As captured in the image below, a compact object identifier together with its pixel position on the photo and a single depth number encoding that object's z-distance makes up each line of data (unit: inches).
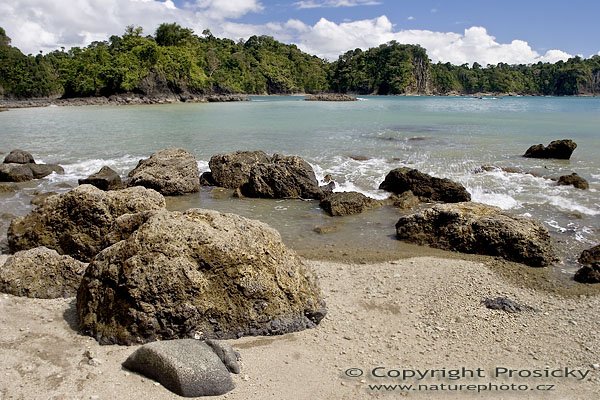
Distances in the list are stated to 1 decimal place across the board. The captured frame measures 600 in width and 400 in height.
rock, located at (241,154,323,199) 625.6
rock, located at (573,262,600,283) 345.1
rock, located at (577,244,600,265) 381.8
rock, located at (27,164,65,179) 760.3
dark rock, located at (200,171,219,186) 713.6
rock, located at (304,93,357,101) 4743.9
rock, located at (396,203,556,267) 392.5
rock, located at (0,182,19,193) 666.8
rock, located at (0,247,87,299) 294.7
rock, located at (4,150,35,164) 827.4
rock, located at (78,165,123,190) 673.6
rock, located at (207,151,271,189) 698.2
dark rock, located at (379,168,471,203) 612.4
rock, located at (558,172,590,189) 674.2
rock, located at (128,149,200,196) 645.3
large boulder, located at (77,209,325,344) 241.8
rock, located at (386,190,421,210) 574.6
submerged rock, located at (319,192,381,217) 538.9
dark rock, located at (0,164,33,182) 725.9
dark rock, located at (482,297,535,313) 297.7
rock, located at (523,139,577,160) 926.4
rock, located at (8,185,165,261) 372.2
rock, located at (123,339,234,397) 199.9
